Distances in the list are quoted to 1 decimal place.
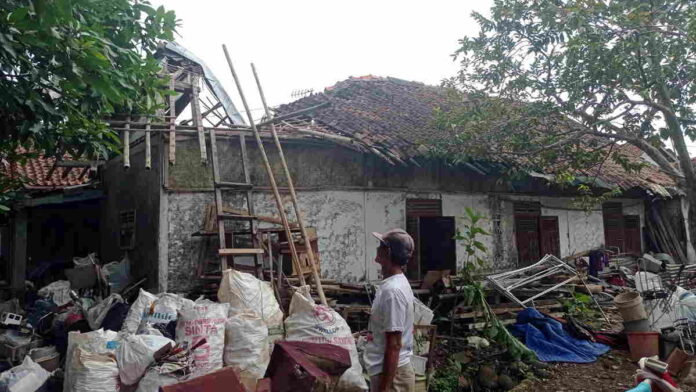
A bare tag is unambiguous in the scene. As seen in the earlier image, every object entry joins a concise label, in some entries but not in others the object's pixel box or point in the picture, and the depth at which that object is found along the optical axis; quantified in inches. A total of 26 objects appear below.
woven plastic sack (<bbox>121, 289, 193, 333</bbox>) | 196.7
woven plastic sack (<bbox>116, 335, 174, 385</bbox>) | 154.3
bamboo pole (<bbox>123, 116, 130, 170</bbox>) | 235.1
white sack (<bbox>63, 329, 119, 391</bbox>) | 157.6
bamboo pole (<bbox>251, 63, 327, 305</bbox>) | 233.4
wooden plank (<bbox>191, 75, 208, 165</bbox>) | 253.2
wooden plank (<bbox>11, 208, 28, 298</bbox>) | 370.9
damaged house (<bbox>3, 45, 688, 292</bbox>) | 282.5
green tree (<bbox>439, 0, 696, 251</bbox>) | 246.5
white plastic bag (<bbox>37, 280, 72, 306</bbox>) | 284.2
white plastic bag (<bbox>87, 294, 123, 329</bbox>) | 233.6
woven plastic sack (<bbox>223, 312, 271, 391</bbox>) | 173.6
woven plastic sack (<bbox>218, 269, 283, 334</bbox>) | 202.8
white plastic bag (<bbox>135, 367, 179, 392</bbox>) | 145.3
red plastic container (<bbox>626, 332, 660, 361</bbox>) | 261.7
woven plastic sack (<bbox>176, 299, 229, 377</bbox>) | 163.6
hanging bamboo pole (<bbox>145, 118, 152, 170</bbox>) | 243.2
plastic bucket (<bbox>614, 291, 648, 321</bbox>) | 268.2
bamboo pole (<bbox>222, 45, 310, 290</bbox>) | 243.3
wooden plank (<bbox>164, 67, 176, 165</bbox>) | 254.4
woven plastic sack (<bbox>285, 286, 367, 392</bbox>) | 173.5
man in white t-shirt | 109.0
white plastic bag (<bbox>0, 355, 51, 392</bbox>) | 170.6
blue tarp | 268.8
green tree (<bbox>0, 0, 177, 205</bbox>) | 127.0
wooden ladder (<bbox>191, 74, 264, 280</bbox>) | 245.6
